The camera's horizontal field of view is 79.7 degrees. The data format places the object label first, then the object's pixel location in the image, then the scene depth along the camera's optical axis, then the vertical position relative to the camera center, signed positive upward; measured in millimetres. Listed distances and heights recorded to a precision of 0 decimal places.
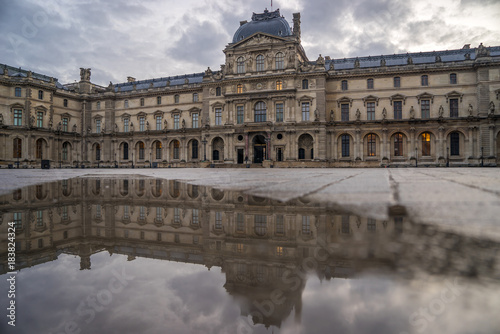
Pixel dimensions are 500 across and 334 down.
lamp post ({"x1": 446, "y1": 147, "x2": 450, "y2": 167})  34259 +920
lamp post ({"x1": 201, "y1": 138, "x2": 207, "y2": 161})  41031 +2574
